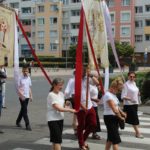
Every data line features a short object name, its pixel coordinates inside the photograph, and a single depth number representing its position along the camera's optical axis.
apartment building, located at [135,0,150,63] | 84.06
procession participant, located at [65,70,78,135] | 10.19
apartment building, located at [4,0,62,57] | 93.12
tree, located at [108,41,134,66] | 74.44
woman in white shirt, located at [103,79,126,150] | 7.80
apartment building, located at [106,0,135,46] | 85.38
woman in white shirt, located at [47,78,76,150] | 7.39
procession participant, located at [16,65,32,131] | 11.03
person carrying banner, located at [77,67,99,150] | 8.65
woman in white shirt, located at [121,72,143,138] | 10.32
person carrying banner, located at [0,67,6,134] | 10.64
